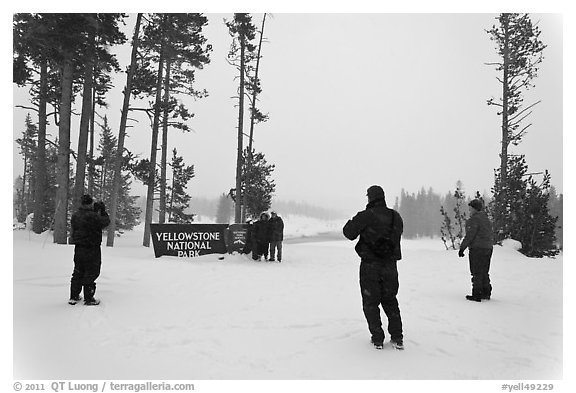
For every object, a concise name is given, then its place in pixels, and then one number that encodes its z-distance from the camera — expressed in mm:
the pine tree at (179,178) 29895
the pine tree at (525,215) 14094
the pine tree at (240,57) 18109
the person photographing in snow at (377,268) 4121
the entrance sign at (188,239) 10984
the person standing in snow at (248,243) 12109
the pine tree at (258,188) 23391
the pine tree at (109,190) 33375
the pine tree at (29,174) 31500
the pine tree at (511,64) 16578
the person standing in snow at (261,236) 11781
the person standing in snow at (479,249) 6512
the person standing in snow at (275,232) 11820
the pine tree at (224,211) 68312
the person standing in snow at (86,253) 5512
